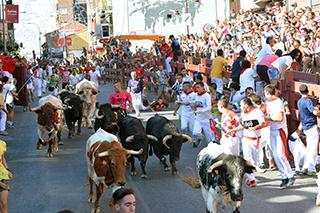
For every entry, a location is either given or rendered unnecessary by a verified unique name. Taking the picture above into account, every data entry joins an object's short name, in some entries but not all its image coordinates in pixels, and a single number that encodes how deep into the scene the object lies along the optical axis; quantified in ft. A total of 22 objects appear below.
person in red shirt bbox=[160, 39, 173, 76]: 99.60
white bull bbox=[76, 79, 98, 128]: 68.49
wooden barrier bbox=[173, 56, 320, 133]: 45.93
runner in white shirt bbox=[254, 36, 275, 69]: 53.98
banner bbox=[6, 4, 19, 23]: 140.05
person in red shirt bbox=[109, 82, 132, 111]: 58.79
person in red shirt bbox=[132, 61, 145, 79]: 88.48
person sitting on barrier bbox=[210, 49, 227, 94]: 68.07
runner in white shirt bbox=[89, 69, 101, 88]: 110.22
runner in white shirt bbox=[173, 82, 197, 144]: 55.89
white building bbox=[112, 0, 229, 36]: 194.80
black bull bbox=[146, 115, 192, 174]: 44.93
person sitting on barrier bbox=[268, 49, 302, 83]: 49.88
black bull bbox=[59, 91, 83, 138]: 63.46
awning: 146.92
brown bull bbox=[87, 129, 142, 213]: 33.14
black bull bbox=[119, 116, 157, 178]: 43.88
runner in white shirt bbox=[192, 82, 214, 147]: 52.54
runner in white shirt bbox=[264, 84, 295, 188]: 39.11
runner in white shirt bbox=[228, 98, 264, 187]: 40.68
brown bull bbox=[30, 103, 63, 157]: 53.78
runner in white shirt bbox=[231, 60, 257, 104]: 52.91
